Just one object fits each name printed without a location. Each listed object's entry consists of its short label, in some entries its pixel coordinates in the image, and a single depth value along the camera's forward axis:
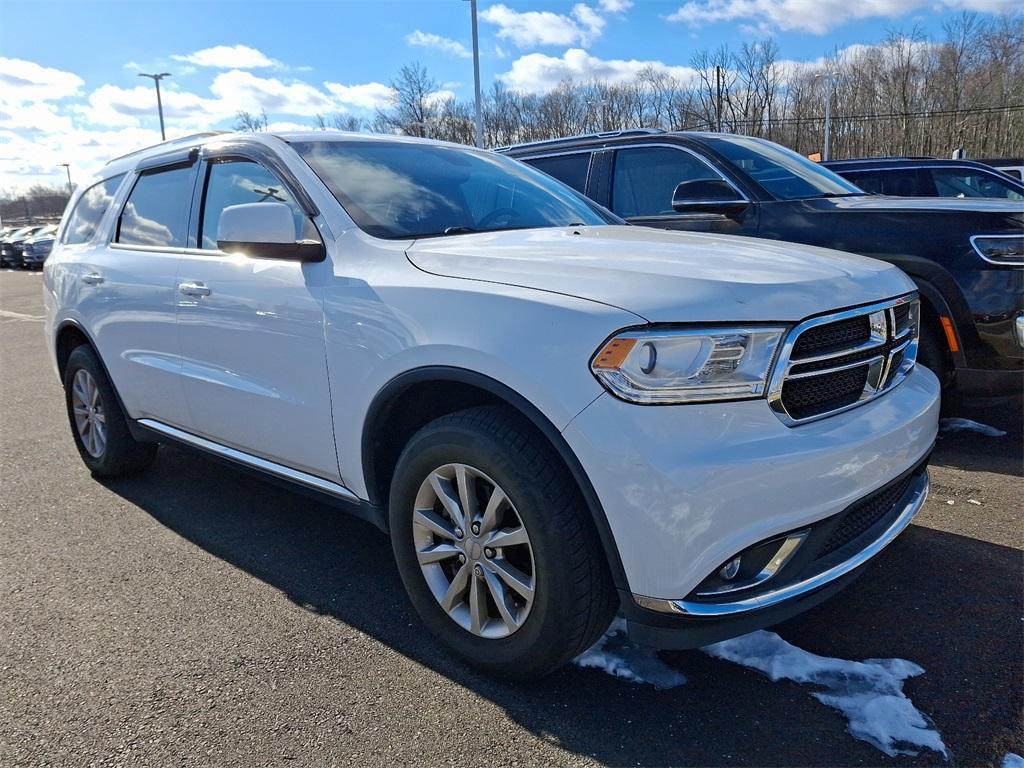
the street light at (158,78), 38.06
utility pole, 49.45
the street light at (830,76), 47.09
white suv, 1.92
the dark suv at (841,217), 4.09
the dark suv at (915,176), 8.48
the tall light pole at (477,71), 21.48
